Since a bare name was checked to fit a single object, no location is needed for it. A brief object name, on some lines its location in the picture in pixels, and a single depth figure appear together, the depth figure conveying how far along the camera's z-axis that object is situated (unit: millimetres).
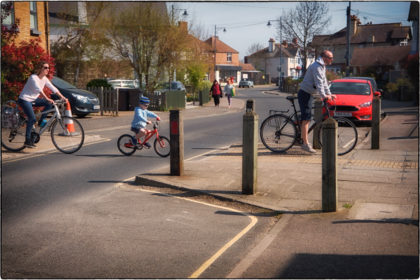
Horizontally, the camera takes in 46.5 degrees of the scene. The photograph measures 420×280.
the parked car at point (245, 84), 87250
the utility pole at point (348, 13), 33875
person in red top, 30714
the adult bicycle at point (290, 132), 9925
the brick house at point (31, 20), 18922
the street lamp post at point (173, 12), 26345
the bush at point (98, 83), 23984
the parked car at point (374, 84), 19583
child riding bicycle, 10049
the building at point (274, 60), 118688
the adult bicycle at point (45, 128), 10258
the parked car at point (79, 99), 18969
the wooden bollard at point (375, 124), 10930
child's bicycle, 10359
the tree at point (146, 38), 25750
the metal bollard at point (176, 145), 7741
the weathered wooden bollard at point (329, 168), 5645
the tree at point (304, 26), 40991
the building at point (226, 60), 101419
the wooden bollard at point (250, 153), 6516
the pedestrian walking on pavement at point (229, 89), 30453
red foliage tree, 14953
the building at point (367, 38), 85750
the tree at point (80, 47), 29859
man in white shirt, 9539
